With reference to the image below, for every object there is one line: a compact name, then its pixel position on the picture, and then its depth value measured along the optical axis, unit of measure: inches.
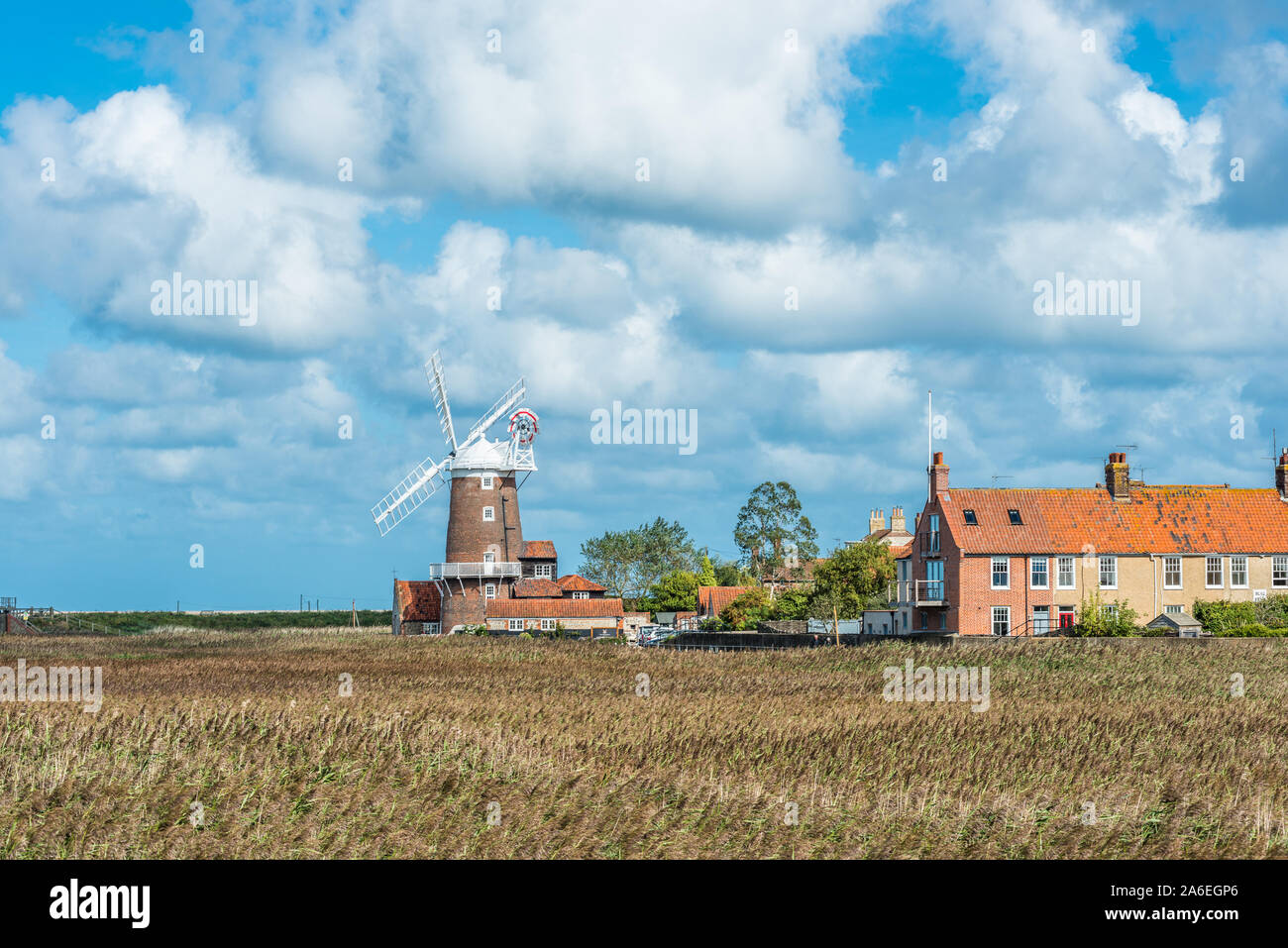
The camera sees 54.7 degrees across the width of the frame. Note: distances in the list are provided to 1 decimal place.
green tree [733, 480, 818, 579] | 4566.9
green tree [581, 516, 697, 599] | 4845.0
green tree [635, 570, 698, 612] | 4306.1
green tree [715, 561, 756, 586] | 4824.1
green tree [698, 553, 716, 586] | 4461.9
